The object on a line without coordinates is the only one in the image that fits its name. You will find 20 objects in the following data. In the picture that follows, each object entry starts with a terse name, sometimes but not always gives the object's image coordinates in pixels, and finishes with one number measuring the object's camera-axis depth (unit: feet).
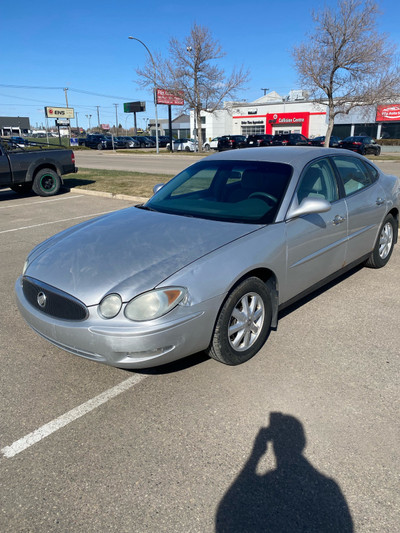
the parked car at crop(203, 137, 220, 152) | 139.12
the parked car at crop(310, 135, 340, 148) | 100.94
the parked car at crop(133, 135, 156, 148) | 178.81
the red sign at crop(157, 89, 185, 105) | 124.30
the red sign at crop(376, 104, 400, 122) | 145.78
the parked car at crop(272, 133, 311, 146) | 109.36
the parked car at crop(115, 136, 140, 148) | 169.99
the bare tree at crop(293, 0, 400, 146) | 80.07
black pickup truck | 36.14
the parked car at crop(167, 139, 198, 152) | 141.69
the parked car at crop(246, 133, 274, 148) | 116.41
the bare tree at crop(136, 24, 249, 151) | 117.70
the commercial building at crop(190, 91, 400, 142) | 152.35
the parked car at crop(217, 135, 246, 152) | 119.24
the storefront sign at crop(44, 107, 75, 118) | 181.37
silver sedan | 8.85
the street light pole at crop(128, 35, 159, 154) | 118.62
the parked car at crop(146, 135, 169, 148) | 165.50
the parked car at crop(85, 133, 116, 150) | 163.02
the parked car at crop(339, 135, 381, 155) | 94.79
